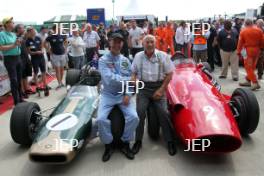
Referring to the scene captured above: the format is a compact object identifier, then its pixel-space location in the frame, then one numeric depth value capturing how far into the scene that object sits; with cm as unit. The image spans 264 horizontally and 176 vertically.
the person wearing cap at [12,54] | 437
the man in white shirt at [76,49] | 635
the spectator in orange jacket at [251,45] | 526
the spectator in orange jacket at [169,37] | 1020
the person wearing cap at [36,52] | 540
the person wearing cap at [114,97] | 292
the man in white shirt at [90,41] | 711
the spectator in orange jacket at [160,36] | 1006
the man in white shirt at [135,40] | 720
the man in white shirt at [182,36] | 872
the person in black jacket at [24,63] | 531
